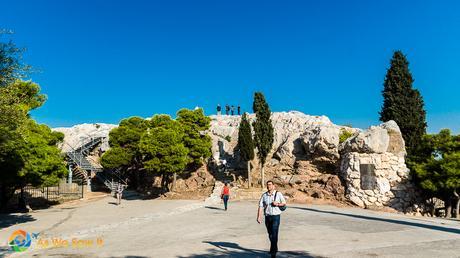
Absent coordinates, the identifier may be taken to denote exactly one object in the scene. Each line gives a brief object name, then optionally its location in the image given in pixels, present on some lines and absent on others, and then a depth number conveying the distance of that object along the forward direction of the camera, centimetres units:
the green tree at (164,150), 3131
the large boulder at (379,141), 2592
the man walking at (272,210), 869
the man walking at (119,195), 2756
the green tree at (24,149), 1288
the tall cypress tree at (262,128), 3231
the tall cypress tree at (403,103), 3127
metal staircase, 3894
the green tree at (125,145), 3866
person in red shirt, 2086
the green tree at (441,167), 2211
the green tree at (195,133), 3638
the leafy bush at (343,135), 3446
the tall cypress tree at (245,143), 3319
